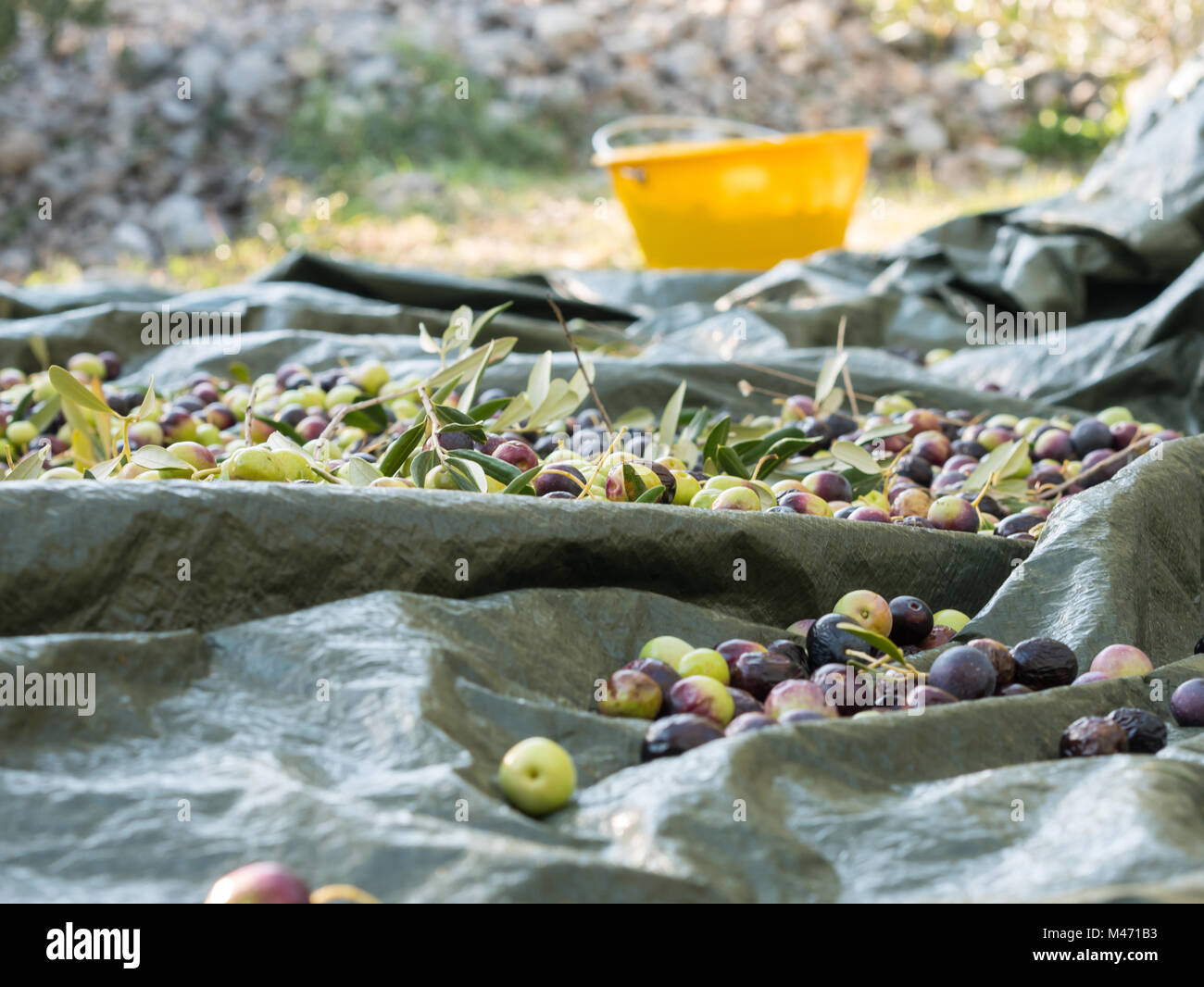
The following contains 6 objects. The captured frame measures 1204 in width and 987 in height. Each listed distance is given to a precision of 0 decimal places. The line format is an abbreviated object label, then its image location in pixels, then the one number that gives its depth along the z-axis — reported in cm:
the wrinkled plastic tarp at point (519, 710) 52
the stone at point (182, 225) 338
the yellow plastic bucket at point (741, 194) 215
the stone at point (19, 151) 351
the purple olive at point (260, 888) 50
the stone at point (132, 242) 332
